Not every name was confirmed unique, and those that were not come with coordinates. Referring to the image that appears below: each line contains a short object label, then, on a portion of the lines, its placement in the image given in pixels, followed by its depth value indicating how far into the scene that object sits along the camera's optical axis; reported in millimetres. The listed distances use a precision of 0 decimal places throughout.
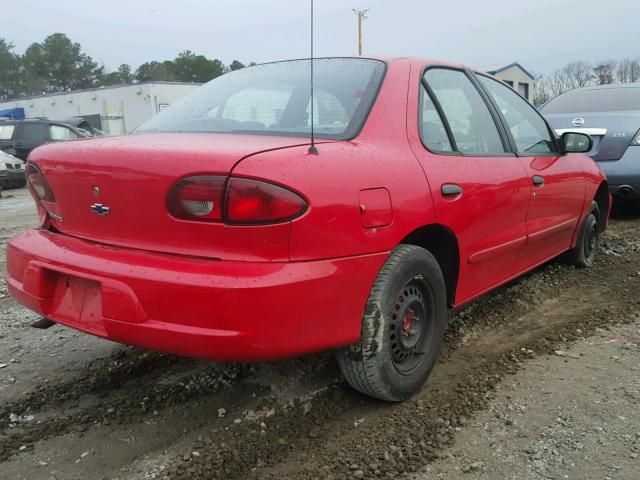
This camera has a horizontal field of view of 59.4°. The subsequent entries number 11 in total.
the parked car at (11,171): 12453
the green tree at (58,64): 68500
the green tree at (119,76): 69812
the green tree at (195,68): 63031
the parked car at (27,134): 14797
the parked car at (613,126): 5871
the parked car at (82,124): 17850
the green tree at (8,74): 69812
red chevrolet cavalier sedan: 1933
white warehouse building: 34719
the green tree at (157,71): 63844
